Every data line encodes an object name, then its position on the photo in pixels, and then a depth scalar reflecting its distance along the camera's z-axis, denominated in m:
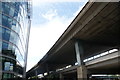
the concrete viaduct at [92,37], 9.58
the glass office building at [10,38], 16.27
